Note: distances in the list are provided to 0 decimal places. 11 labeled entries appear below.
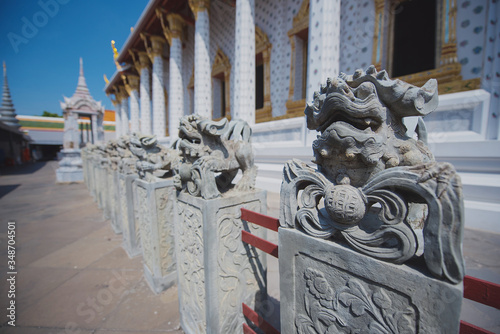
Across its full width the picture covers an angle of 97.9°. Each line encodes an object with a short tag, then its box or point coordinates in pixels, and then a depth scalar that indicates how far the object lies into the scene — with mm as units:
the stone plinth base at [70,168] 9555
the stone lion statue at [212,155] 1330
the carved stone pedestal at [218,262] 1311
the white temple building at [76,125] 9852
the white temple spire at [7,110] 14492
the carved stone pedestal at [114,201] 3196
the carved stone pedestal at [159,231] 2059
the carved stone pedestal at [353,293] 580
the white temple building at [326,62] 2516
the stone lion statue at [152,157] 2197
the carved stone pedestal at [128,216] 2596
